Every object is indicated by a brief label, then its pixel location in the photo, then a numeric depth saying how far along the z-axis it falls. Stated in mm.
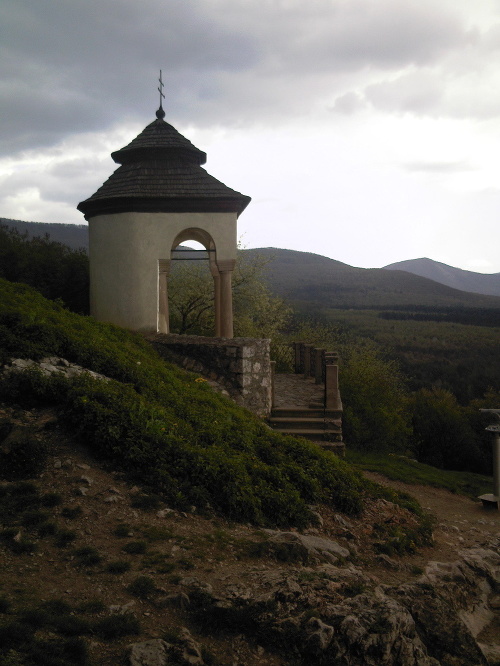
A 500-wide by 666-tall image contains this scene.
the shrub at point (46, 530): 5051
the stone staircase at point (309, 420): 12062
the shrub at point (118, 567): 4668
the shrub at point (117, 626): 3869
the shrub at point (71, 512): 5434
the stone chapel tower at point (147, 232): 14422
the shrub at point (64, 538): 4953
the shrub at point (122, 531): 5312
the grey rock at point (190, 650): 3775
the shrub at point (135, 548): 5032
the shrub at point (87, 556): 4730
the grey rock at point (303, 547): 5613
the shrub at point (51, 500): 5555
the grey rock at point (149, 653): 3627
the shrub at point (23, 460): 5984
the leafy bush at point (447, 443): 29036
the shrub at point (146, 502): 5911
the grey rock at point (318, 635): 4164
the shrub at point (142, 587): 4414
